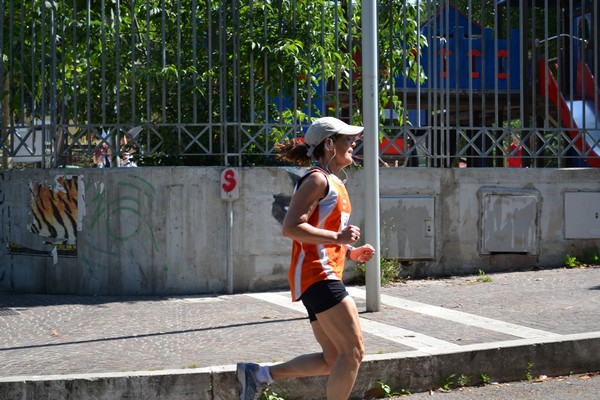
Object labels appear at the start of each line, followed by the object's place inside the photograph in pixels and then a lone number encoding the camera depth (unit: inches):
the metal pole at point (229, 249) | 425.4
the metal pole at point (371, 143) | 357.4
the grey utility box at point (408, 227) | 456.8
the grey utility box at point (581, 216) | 480.7
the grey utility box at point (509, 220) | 469.7
